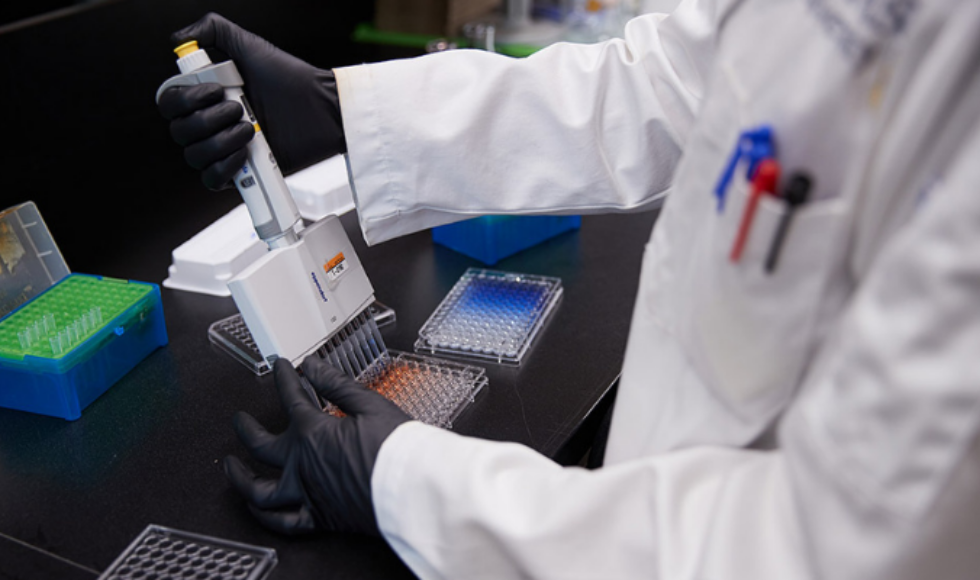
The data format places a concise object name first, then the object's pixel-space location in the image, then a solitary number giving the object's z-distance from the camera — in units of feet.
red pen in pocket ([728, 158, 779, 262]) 2.14
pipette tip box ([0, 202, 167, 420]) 3.44
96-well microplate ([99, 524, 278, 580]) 2.76
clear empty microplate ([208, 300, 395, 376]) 3.87
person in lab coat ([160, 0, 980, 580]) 1.86
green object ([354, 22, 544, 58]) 8.61
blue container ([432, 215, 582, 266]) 4.64
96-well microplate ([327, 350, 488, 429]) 3.47
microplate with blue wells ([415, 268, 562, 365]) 3.90
